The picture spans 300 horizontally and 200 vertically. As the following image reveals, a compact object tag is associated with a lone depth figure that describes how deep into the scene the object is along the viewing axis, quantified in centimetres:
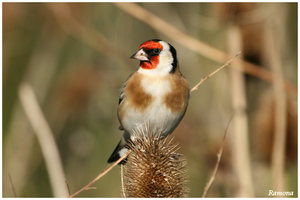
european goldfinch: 610
